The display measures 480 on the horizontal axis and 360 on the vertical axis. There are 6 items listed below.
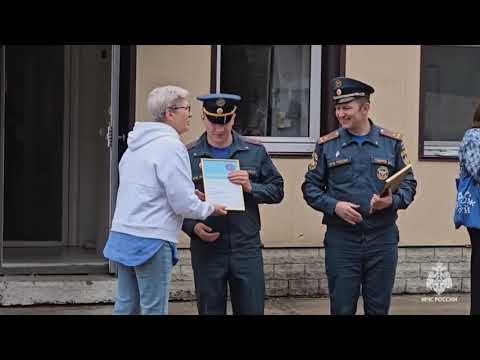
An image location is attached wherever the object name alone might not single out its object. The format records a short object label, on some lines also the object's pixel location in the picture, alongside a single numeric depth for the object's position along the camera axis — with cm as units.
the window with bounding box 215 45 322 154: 837
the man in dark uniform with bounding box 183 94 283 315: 581
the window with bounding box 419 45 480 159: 868
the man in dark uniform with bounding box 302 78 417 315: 588
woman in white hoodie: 538
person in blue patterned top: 659
